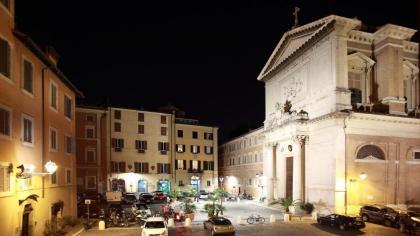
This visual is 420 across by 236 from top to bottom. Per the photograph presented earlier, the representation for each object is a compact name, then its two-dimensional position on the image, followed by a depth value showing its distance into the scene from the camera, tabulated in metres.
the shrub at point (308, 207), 34.22
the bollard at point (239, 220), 28.74
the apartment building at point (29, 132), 16.30
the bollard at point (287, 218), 30.05
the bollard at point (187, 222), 27.64
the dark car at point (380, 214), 26.55
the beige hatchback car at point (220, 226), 23.14
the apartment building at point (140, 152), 54.19
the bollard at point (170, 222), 27.58
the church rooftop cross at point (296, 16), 41.00
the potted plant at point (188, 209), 30.19
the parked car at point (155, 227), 20.60
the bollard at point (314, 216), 30.80
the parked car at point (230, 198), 51.22
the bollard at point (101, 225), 25.83
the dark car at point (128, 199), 43.10
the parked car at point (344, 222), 25.19
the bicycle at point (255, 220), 28.77
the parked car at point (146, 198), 45.28
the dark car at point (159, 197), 46.78
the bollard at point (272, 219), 29.17
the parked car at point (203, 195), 53.69
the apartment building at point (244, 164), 54.94
